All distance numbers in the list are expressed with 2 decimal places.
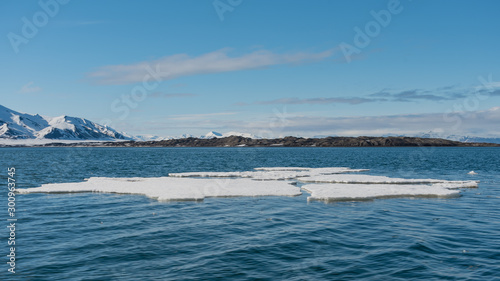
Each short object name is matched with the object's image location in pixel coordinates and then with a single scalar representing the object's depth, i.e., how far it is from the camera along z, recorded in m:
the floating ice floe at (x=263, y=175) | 42.38
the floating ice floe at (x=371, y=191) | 26.59
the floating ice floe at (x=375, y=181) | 36.22
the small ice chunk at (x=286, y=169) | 60.08
